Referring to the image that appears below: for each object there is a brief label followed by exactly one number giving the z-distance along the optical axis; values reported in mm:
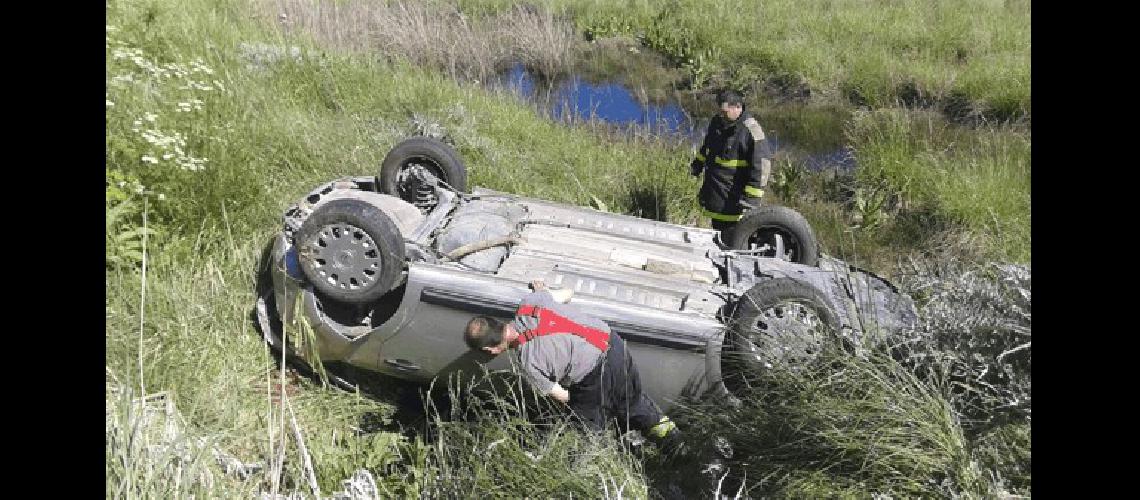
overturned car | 3951
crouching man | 3828
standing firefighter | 6059
